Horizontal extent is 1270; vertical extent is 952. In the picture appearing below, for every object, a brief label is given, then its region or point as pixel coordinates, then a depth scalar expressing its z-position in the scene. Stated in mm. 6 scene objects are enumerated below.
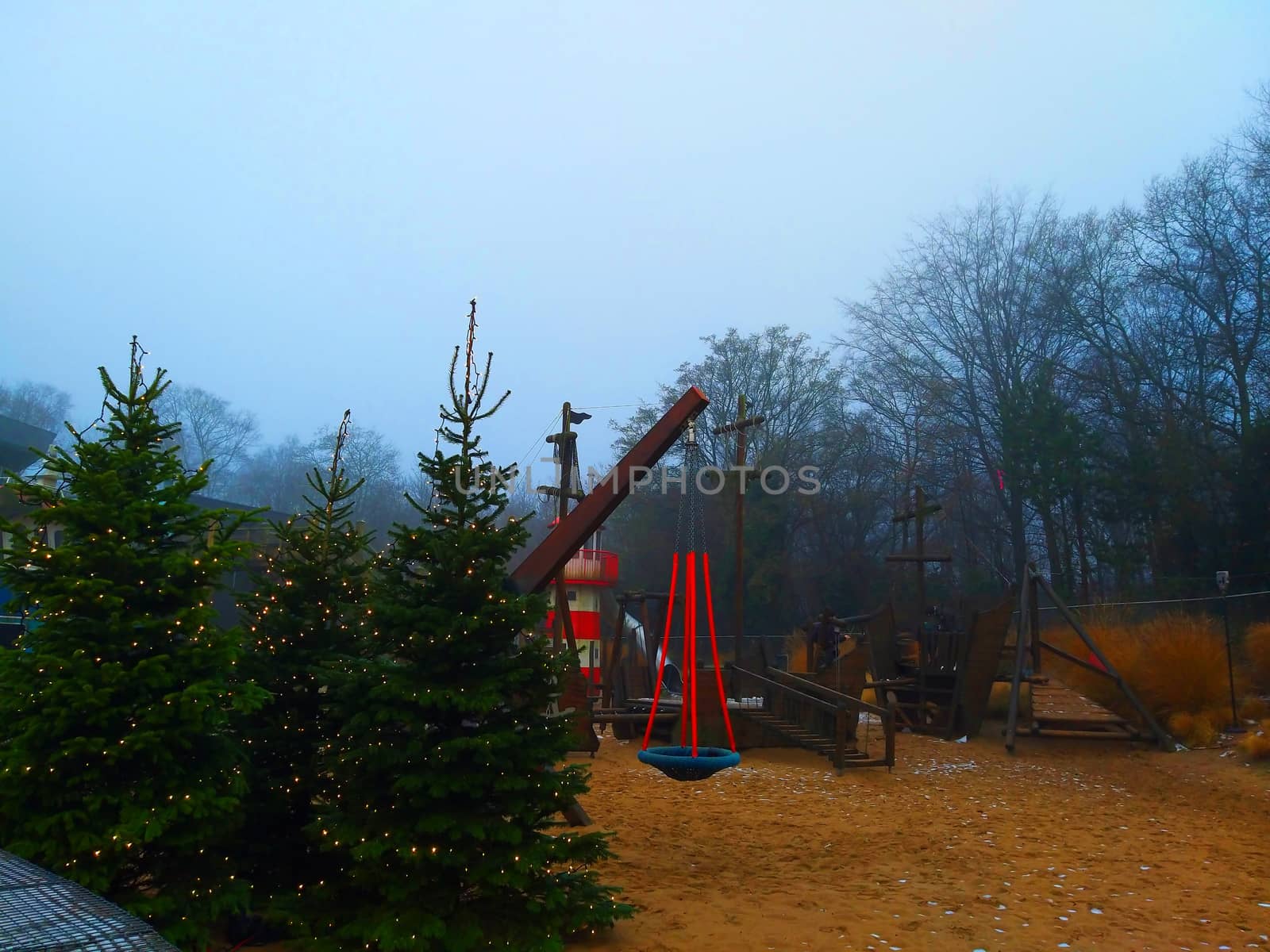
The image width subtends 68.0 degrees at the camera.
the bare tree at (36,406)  46344
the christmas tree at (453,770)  5906
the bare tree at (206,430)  52188
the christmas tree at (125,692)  5535
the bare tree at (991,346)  32281
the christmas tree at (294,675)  7035
